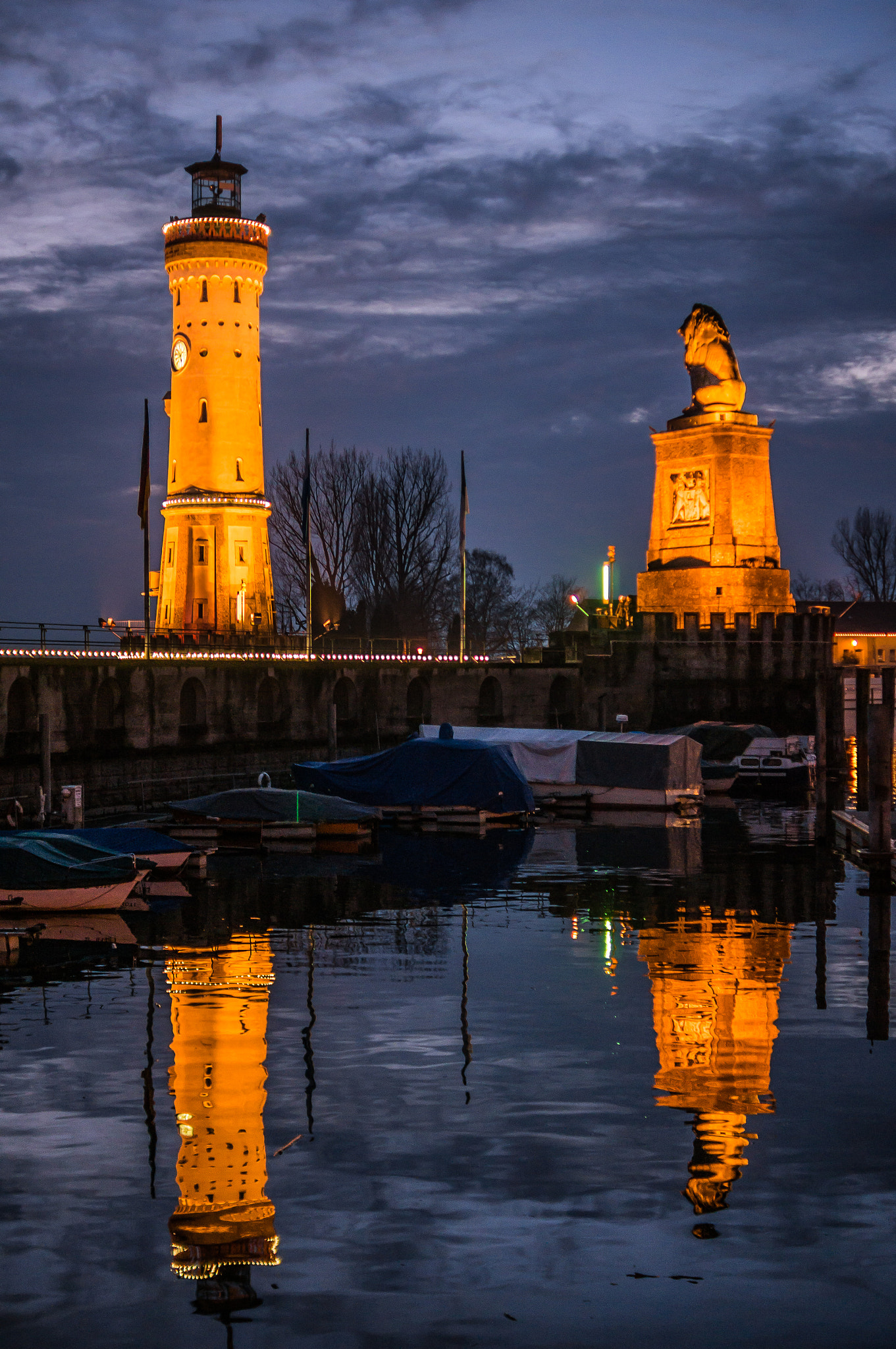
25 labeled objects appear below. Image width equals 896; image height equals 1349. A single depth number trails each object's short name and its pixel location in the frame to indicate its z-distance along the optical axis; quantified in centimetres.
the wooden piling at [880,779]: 3381
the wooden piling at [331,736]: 5671
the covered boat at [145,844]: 3144
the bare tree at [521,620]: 14112
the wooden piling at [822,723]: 4494
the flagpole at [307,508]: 6475
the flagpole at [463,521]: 7356
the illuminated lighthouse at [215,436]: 8175
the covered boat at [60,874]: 2836
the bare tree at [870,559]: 14500
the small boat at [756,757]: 6397
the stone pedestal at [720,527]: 7919
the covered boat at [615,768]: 5250
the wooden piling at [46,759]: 4134
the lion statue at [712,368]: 8125
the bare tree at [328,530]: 9675
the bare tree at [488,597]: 12444
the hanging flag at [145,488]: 5312
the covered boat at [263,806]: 4138
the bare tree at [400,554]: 9706
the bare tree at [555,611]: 15462
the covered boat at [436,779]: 4744
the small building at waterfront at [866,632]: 12306
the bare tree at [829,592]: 16692
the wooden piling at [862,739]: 5266
